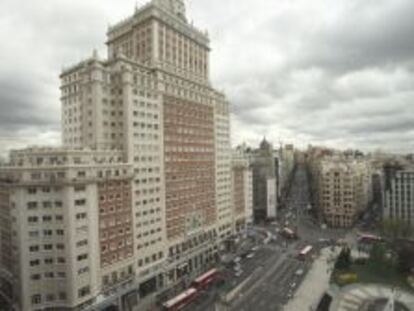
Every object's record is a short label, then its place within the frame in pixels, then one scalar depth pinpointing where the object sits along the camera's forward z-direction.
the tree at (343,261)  107.94
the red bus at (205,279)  96.19
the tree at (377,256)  107.69
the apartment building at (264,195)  190.19
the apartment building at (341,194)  167.88
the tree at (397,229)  132.12
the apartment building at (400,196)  146.88
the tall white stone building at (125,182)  71.25
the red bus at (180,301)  83.77
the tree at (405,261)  102.62
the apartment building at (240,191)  138.69
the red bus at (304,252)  123.12
